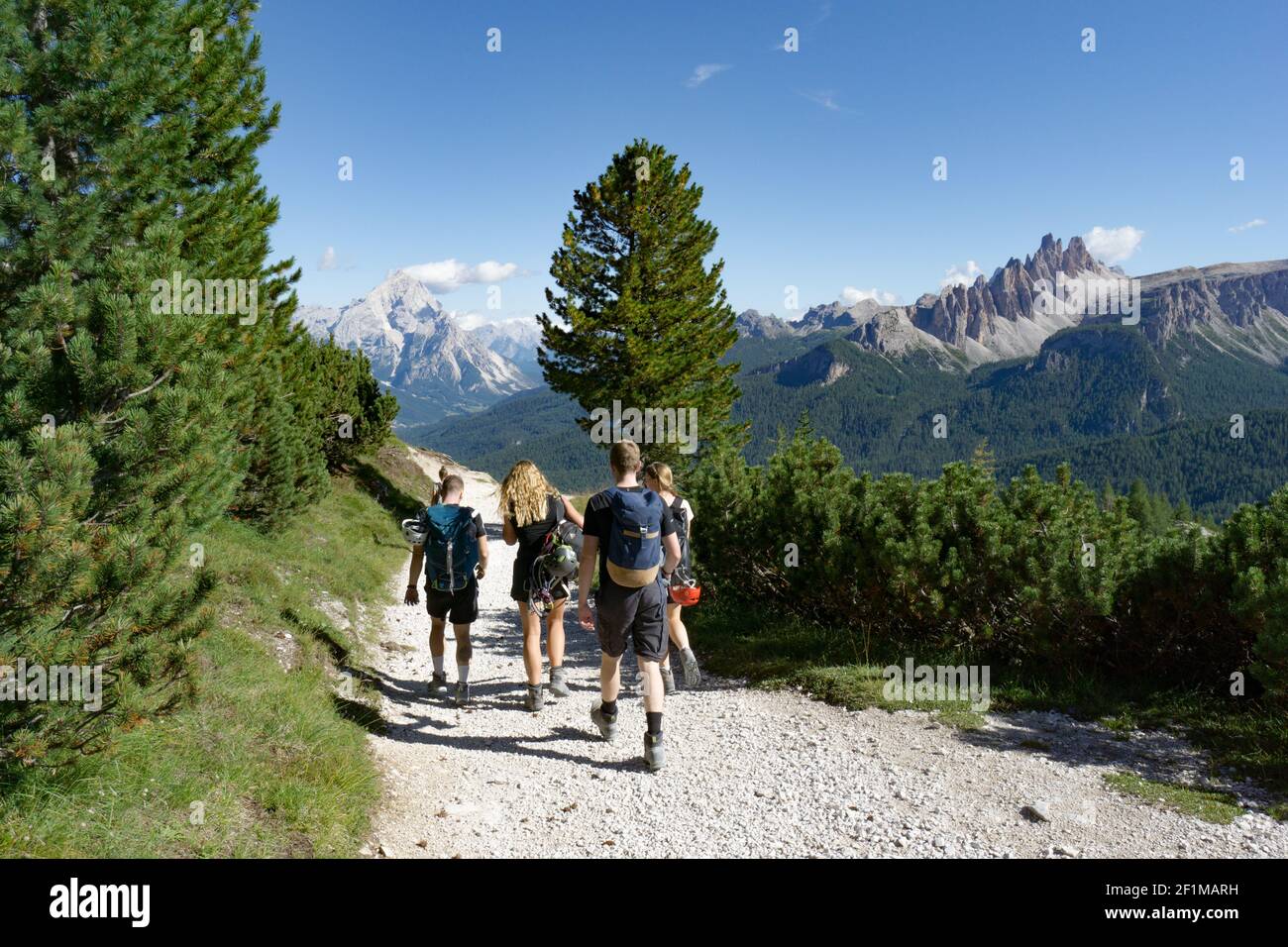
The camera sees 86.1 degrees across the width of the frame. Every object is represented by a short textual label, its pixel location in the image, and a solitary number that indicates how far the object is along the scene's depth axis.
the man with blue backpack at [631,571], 5.74
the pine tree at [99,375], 3.15
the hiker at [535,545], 6.96
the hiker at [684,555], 7.62
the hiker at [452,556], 7.21
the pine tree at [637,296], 22.70
